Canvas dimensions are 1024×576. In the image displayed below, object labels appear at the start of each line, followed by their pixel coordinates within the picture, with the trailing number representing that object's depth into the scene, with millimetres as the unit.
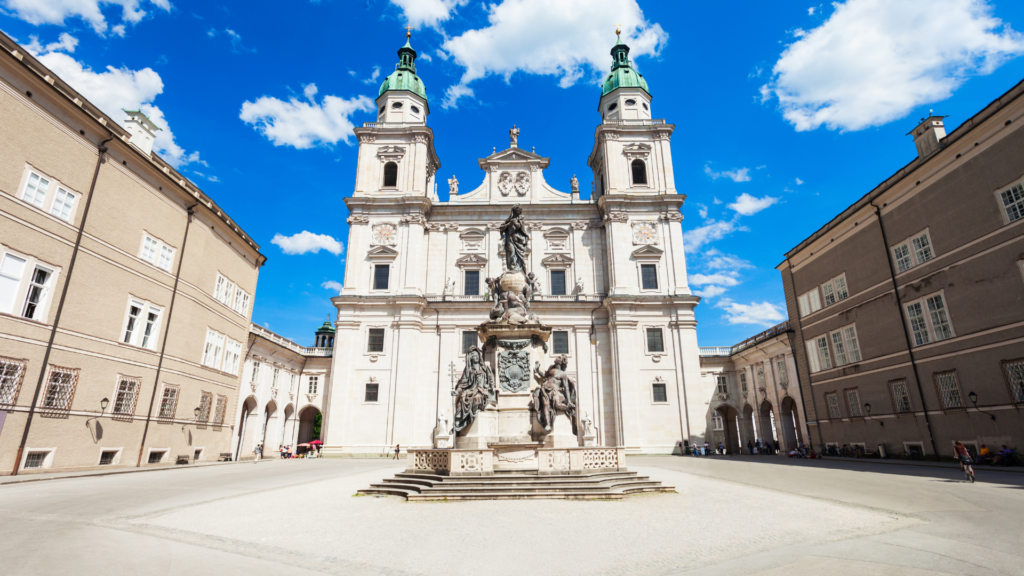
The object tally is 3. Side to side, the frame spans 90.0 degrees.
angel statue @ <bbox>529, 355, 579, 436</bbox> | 13602
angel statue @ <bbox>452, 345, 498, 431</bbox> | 13758
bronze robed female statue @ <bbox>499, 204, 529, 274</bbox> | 16953
